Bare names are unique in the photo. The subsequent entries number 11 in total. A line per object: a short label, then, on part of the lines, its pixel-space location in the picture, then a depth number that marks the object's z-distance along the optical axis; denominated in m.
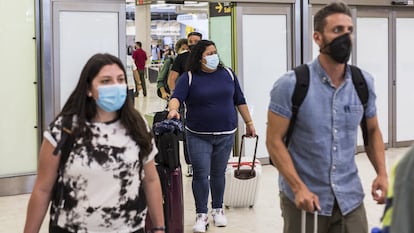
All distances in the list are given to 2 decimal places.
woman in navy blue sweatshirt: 5.06
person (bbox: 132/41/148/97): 18.95
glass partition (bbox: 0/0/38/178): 6.90
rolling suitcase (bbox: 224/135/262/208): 6.04
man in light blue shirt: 2.66
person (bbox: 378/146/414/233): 1.54
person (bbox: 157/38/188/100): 7.91
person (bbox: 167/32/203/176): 6.80
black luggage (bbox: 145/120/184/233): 4.52
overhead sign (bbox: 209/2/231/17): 8.56
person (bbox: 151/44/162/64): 31.33
